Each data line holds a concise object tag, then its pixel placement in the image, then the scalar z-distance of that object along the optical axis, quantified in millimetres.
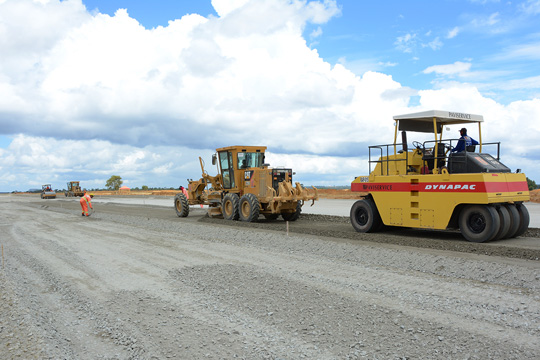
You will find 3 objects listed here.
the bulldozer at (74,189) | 65312
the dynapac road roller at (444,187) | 10578
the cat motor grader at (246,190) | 16797
